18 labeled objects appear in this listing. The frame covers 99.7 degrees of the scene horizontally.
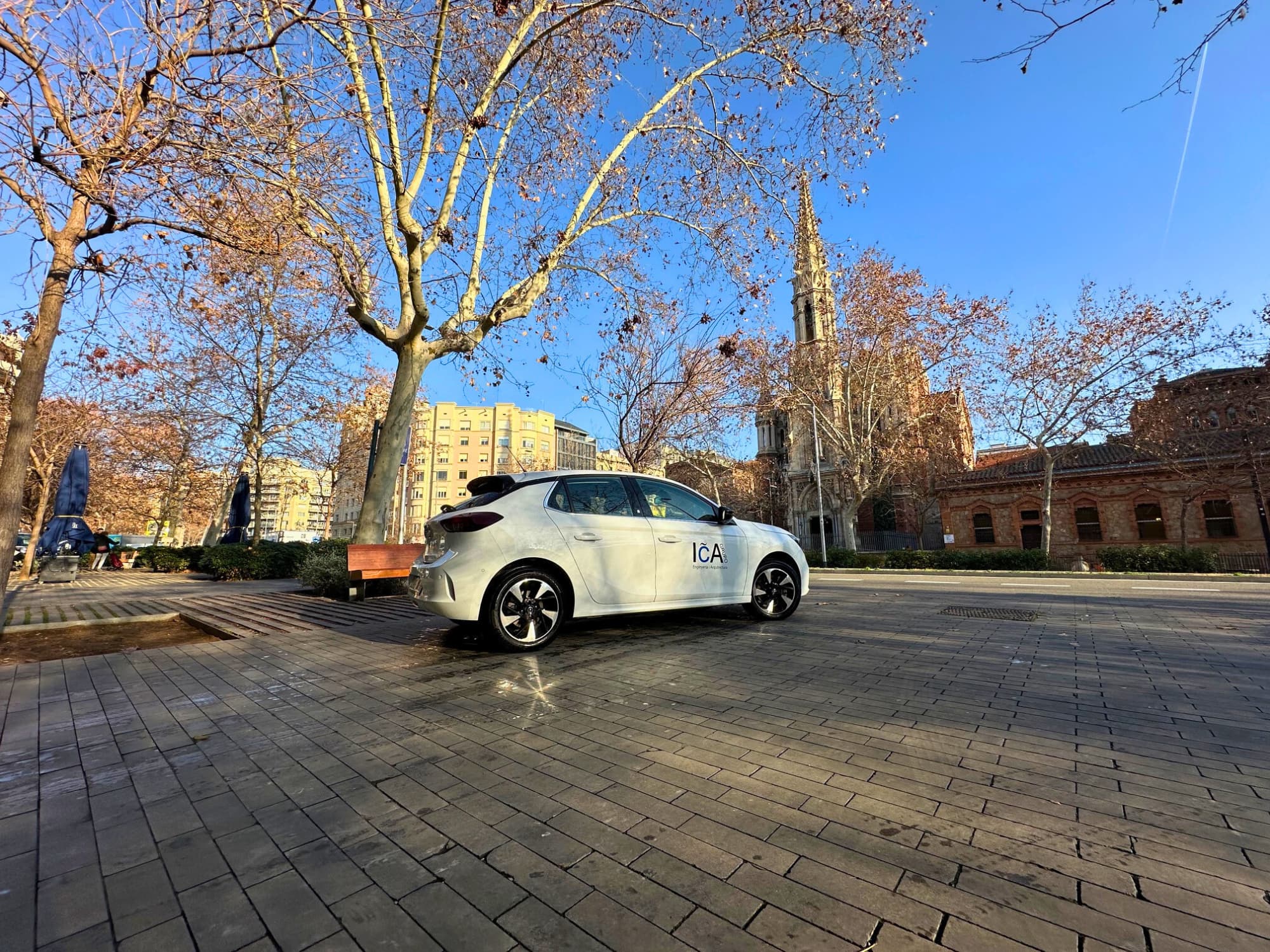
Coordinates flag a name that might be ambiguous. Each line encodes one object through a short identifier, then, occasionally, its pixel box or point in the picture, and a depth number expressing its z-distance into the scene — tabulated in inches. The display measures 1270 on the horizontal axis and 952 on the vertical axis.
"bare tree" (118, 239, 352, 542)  717.3
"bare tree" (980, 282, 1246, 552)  812.6
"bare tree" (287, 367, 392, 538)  909.8
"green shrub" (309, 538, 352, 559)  464.7
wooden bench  337.4
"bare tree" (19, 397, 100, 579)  874.8
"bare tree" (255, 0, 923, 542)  331.6
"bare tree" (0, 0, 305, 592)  188.1
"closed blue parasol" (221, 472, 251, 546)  777.6
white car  192.4
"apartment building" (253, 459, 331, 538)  957.8
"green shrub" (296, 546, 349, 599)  386.6
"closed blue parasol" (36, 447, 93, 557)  532.1
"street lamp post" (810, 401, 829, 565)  1063.0
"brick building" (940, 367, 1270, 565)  928.3
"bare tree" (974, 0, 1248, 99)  122.2
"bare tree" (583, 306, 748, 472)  813.9
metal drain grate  290.2
